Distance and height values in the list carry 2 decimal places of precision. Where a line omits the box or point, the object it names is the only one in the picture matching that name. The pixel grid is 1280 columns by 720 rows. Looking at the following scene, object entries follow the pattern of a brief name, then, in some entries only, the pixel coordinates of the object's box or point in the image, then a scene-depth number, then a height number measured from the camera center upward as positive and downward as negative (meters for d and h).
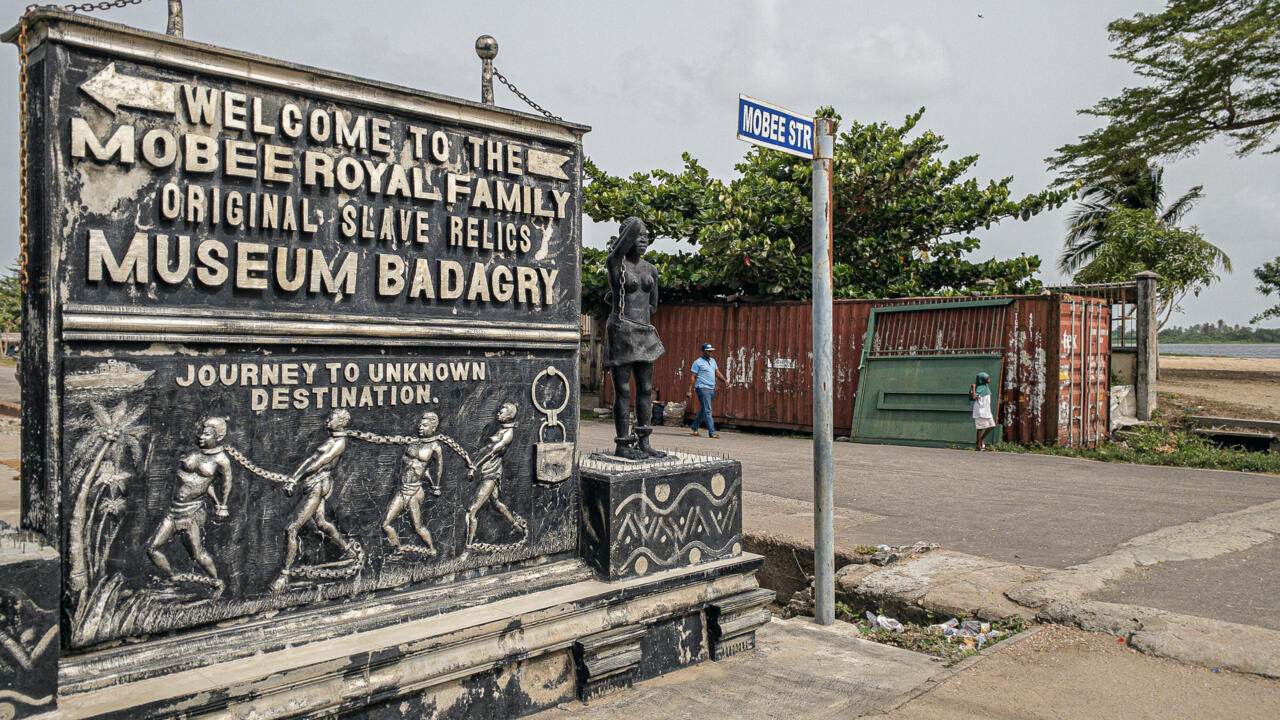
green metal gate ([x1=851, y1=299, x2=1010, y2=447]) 11.88 -0.15
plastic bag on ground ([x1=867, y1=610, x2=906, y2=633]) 4.80 -1.55
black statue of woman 4.20 +0.16
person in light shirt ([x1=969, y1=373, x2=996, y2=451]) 11.36 -0.65
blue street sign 3.97 +1.15
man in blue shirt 13.08 -0.36
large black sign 2.61 +0.08
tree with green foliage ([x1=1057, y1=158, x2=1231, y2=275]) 25.62 +4.87
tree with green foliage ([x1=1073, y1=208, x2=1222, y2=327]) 20.12 +2.64
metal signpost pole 4.27 +0.10
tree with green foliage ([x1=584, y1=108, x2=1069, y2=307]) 14.19 +2.52
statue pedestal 3.83 -0.74
